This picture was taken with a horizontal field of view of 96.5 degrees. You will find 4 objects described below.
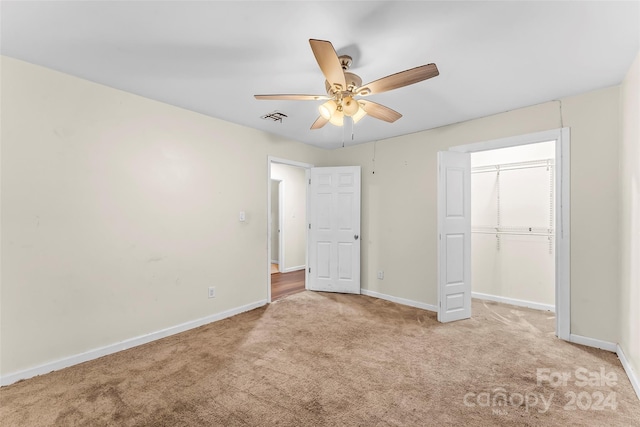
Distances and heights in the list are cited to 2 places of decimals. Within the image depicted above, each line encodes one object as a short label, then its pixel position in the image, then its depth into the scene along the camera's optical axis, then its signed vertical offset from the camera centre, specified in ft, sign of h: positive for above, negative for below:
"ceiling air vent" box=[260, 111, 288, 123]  10.53 +3.73
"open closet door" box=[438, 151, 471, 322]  10.98 -0.84
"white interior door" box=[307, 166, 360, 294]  14.93 -0.83
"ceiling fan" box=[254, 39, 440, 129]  5.29 +2.77
